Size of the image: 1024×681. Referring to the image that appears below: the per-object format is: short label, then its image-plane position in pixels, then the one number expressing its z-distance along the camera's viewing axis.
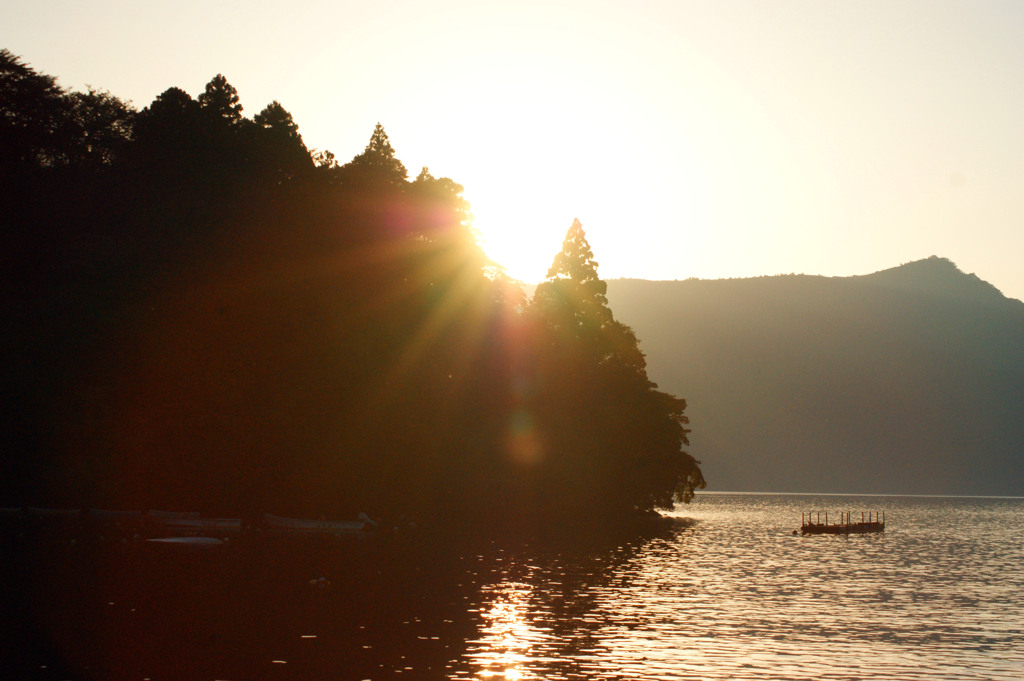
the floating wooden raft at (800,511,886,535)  130.88
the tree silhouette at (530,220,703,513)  113.81
